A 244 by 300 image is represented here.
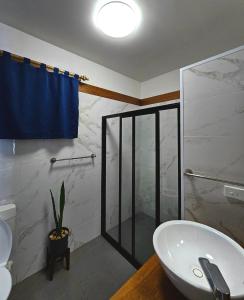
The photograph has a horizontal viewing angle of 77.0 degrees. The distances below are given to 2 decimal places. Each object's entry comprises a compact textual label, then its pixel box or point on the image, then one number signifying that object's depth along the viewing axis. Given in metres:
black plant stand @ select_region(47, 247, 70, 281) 1.50
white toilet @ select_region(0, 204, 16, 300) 0.97
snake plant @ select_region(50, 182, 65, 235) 1.57
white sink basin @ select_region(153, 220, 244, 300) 0.62
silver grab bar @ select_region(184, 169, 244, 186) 1.05
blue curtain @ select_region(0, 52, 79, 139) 1.32
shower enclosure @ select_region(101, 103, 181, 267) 1.74
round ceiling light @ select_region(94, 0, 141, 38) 1.17
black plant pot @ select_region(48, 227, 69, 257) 1.51
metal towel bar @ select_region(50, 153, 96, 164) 1.64
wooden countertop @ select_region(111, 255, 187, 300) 0.71
